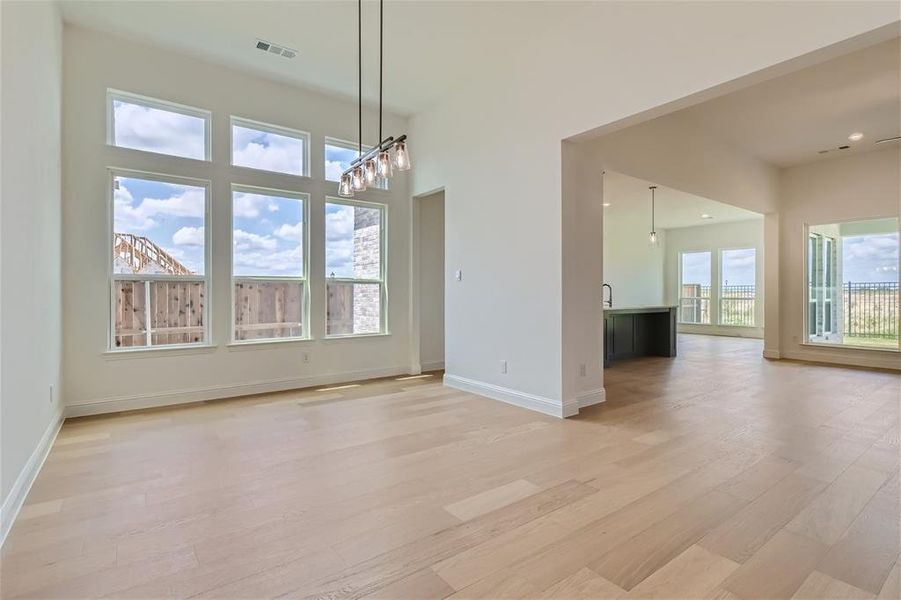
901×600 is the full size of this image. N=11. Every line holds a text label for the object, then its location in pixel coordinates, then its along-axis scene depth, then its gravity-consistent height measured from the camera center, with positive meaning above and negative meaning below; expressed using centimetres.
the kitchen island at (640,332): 700 -59
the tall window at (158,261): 423 +37
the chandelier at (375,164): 301 +95
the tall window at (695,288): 1167 +24
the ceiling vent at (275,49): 417 +239
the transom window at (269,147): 484 +170
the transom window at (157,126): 419 +169
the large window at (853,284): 667 +21
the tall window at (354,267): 548 +39
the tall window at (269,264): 486 +39
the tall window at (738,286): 1083 +27
